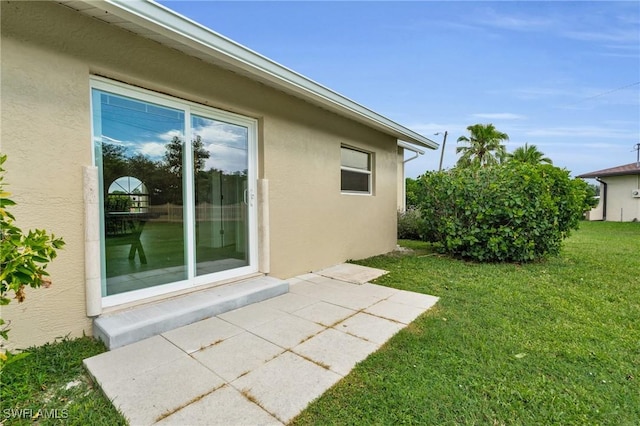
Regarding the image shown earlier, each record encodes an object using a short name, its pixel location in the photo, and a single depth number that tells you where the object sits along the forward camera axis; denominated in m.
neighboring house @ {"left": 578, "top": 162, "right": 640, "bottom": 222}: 17.94
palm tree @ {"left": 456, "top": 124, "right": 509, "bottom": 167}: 22.89
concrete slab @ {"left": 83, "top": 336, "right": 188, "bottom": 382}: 2.27
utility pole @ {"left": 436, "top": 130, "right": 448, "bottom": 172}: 22.04
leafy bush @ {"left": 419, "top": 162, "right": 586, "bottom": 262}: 6.08
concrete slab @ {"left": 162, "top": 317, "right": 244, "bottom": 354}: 2.76
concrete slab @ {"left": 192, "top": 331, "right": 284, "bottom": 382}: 2.36
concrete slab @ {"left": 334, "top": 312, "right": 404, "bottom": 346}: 2.94
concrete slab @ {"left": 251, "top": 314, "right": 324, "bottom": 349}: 2.87
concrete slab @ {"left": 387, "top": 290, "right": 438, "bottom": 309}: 3.86
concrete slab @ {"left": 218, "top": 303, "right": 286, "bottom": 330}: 3.24
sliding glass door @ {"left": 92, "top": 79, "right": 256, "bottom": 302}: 3.18
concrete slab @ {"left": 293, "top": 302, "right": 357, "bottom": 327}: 3.36
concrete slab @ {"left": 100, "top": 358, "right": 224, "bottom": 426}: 1.88
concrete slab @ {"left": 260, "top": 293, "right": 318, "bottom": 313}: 3.74
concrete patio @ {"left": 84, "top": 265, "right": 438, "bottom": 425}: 1.92
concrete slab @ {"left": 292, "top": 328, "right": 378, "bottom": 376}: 2.45
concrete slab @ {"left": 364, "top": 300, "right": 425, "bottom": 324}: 3.40
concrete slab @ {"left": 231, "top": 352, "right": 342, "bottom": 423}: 1.95
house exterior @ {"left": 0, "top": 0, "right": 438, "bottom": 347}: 2.58
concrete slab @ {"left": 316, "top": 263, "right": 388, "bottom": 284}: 5.08
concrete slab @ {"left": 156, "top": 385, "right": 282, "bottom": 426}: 1.79
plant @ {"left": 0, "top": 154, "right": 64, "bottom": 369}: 1.41
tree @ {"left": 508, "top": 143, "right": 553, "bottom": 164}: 22.27
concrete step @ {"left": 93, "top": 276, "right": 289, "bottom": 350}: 2.74
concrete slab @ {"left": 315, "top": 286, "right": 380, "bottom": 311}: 3.87
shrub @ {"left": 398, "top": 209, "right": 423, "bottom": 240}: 10.35
